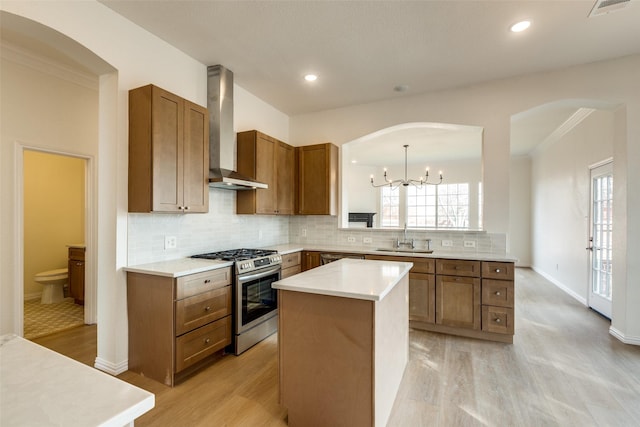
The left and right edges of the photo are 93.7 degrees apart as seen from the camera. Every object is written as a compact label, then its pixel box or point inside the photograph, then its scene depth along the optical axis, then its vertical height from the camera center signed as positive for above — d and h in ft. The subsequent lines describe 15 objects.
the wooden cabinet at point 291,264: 12.21 -2.25
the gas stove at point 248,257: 9.51 -1.56
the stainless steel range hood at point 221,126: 10.62 +3.12
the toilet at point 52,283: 13.99 -3.49
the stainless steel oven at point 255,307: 9.39 -3.26
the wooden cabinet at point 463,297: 10.37 -3.10
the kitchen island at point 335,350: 5.41 -2.65
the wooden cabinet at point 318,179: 14.16 +1.55
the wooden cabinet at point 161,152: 8.07 +1.68
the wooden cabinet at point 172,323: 7.63 -2.98
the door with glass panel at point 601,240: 12.82 -1.25
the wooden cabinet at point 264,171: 12.13 +1.73
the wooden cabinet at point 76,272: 13.79 -2.85
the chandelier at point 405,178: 27.38 +2.74
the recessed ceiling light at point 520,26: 8.38 +5.27
